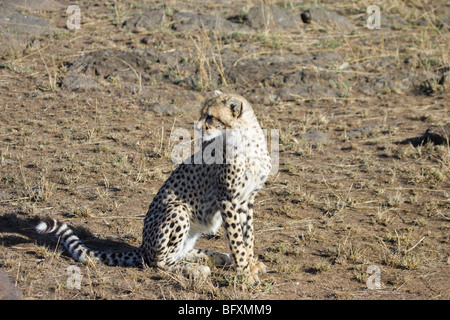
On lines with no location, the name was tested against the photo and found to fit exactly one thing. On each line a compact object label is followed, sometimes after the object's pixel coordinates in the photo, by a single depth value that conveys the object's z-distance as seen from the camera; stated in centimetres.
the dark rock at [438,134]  1366
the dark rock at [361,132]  1484
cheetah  818
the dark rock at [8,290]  695
